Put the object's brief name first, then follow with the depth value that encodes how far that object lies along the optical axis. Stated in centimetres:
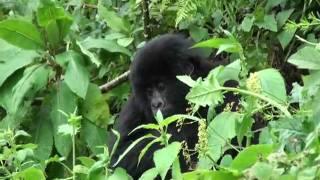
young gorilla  700
